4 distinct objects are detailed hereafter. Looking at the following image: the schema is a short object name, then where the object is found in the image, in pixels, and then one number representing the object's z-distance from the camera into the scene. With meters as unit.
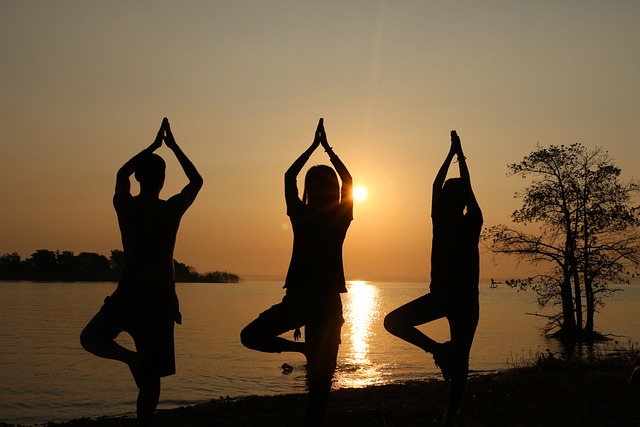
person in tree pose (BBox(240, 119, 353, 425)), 5.83
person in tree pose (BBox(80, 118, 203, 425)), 5.51
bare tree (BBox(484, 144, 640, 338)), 33.19
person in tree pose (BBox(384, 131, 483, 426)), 6.38
